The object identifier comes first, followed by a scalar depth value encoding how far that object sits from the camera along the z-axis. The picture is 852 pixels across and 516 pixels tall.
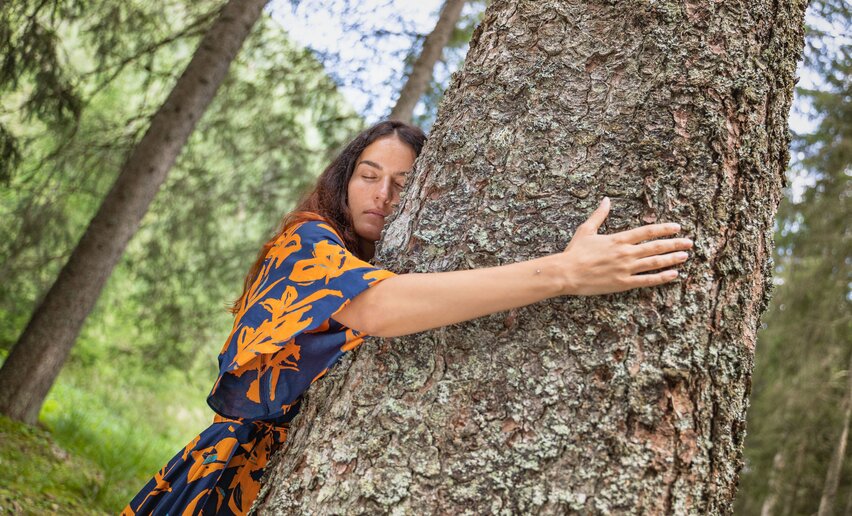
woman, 1.59
